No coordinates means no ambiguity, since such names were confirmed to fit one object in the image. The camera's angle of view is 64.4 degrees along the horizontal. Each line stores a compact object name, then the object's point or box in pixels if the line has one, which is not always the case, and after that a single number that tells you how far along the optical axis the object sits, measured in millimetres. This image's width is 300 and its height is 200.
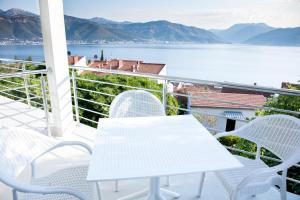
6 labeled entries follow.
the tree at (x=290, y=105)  4570
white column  2812
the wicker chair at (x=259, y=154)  1365
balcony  2033
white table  1143
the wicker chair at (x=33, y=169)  1148
